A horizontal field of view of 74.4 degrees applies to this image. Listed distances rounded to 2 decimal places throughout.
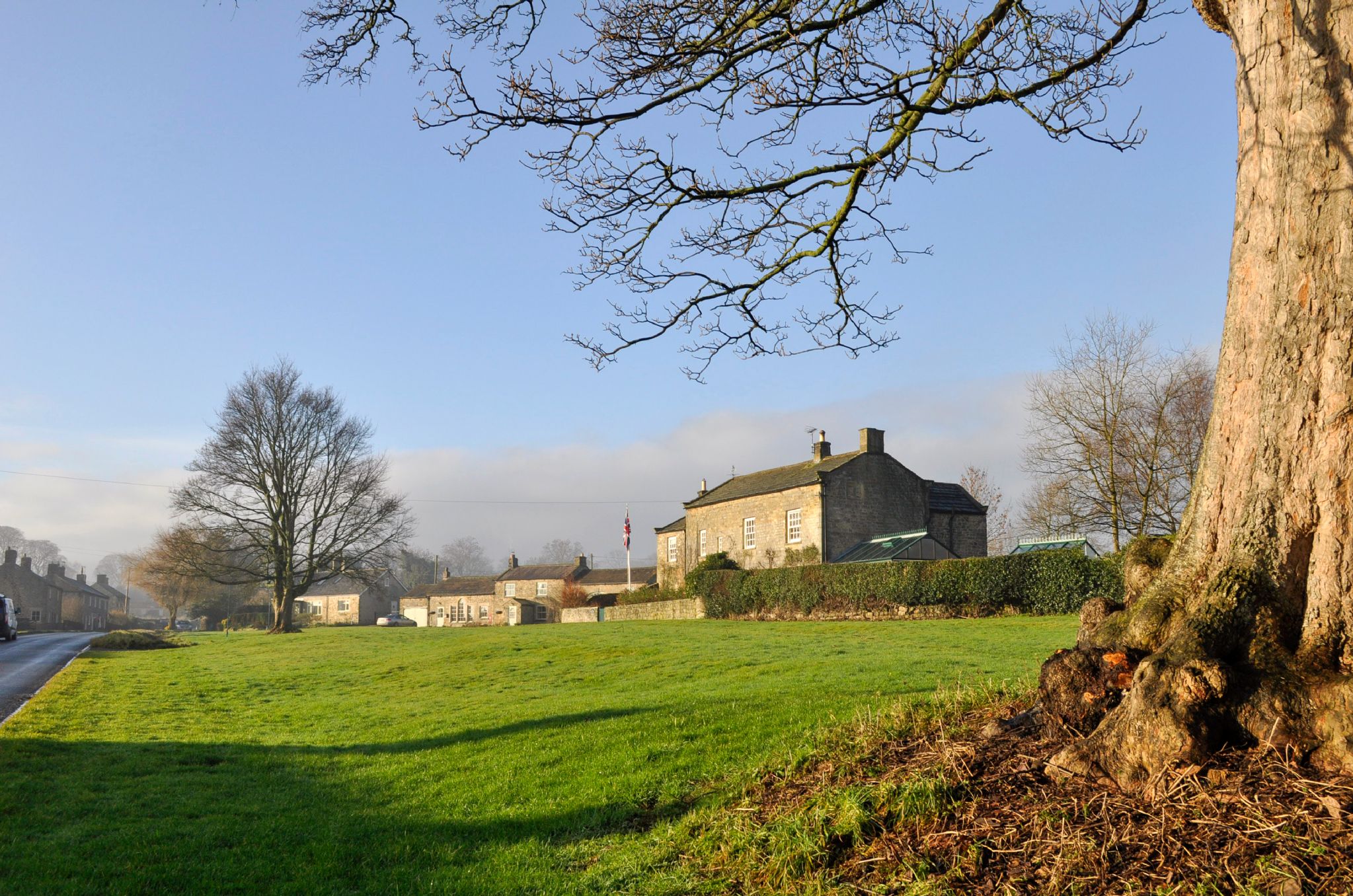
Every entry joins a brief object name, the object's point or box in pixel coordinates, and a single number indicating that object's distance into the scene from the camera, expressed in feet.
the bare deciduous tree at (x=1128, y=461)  129.08
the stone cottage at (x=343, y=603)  313.53
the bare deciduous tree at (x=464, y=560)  578.25
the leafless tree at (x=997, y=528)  215.92
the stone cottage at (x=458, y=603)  285.64
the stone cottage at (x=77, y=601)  327.47
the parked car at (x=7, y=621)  127.85
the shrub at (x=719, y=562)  161.89
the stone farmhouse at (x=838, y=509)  147.74
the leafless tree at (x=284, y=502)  155.02
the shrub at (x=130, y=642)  113.91
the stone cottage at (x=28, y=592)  302.45
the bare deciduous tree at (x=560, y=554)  577.02
